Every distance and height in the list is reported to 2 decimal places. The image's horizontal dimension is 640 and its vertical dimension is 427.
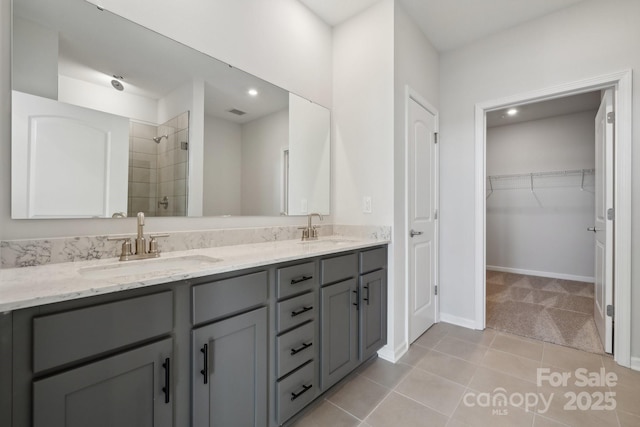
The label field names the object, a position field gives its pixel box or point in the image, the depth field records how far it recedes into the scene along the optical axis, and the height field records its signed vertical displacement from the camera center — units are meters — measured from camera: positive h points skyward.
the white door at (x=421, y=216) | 2.28 +0.00
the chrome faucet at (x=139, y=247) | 1.24 -0.16
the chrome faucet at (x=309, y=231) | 2.11 -0.13
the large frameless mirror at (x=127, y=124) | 1.11 +0.46
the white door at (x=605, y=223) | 2.06 -0.04
